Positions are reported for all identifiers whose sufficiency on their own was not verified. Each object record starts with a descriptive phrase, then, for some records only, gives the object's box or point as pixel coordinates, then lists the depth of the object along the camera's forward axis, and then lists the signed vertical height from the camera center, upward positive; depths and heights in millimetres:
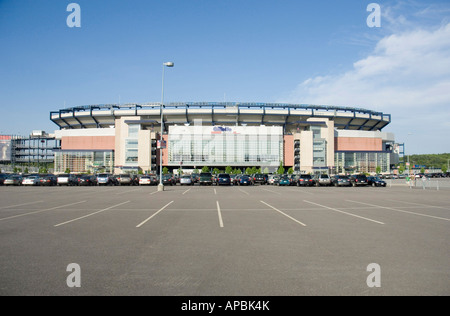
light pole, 27922 +6845
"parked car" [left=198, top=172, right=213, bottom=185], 44438 -2095
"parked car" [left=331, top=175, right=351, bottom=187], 42712 -2258
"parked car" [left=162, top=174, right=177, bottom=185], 46353 -2243
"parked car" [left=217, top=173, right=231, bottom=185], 43219 -2063
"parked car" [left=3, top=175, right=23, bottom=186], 42062 -2192
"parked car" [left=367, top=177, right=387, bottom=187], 43688 -2443
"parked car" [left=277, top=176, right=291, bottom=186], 45281 -2422
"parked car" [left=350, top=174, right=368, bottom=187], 44069 -2193
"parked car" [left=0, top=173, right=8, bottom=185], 43609 -1973
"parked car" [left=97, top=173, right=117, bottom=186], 44375 -2140
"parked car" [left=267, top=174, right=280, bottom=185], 48875 -2348
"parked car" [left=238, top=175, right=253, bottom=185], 44750 -2247
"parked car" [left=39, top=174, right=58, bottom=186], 42438 -2193
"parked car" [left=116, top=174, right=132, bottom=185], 44988 -2151
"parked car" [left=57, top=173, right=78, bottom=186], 42188 -2101
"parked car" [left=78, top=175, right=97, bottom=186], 44094 -2266
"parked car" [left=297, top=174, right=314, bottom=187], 43812 -2183
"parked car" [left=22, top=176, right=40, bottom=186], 41625 -2273
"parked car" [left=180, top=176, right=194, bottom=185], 44575 -2277
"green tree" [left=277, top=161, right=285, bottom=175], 99962 -1705
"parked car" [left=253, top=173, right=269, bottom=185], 52156 -2300
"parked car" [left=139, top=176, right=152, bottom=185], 45406 -2324
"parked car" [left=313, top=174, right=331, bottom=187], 44306 -2224
